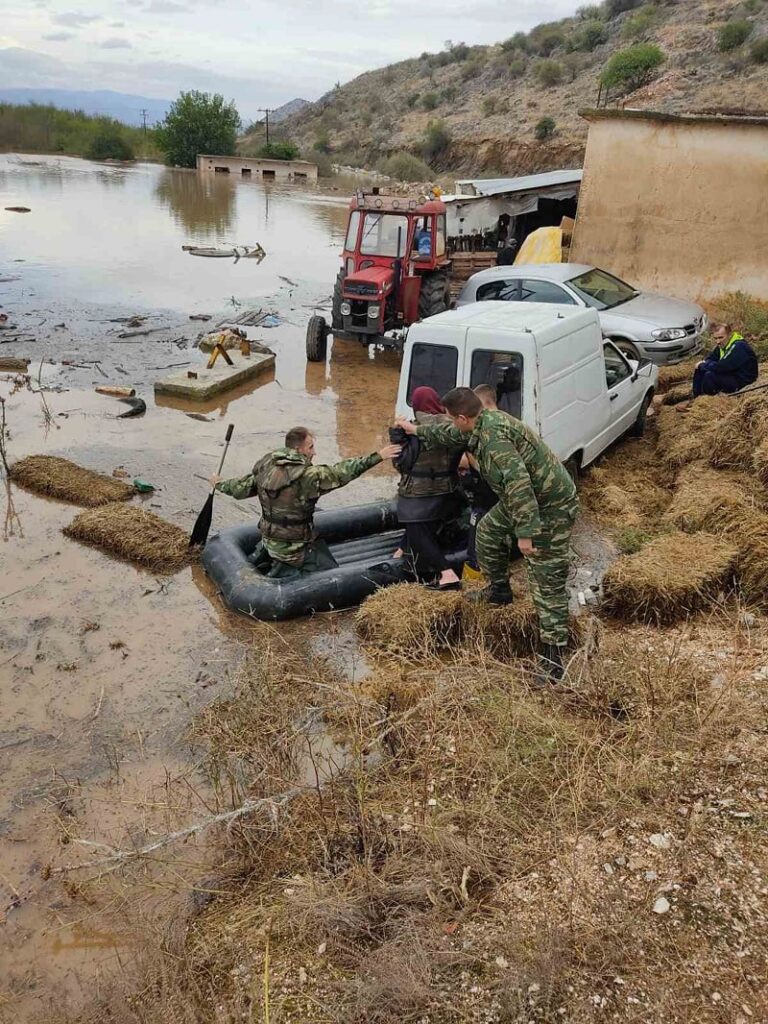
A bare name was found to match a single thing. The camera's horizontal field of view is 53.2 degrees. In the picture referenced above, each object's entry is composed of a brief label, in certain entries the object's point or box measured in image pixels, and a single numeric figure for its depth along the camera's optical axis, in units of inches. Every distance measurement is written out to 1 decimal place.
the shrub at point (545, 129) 1653.5
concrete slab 441.1
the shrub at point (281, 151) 2228.1
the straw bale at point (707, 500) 248.8
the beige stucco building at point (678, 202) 497.4
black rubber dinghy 225.8
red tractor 477.1
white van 262.4
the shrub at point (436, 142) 2031.3
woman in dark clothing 227.5
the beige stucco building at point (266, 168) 2071.9
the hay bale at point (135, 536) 262.7
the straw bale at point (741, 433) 284.7
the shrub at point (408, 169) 1936.5
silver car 422.0
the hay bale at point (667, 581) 213.8
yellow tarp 612.1
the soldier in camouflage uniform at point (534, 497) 181.8
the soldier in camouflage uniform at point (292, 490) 225.8
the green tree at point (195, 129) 2276.1
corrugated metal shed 705.0
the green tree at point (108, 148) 2338.8
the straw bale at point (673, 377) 408.2
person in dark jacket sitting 338.3
